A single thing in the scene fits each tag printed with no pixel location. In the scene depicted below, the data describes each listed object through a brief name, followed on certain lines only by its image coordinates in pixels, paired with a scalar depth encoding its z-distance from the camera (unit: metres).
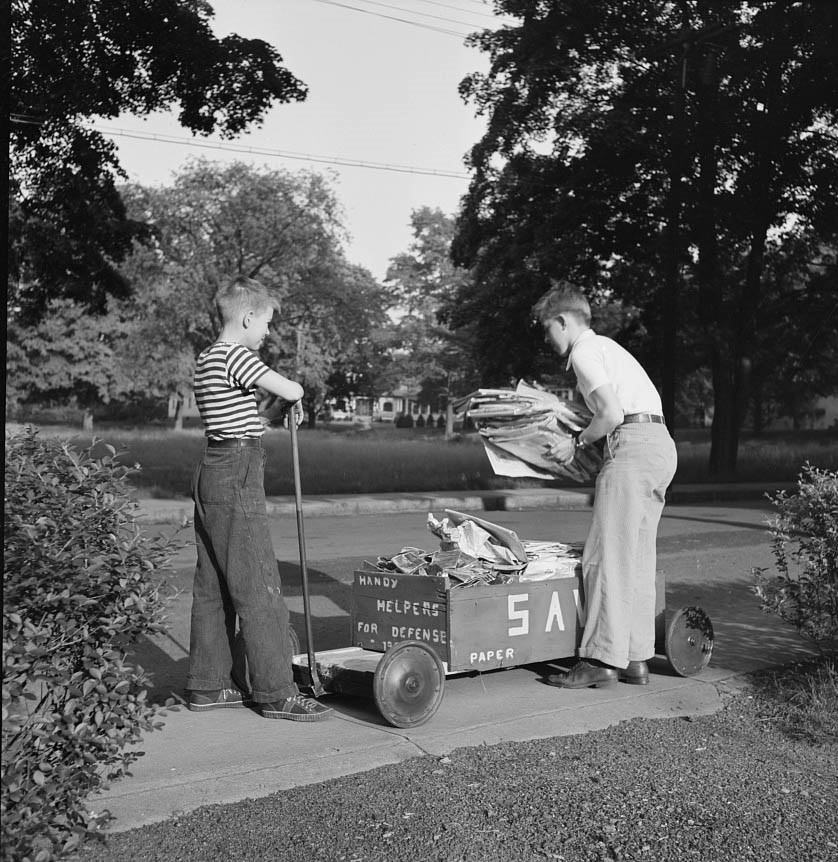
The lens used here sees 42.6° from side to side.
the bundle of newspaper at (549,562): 5.68
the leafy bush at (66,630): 2.72
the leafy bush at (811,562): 5.71
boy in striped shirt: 4.89
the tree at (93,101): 14.56
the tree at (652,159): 22.19
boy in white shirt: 5.49
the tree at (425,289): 58.97
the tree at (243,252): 49.44
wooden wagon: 4.96
